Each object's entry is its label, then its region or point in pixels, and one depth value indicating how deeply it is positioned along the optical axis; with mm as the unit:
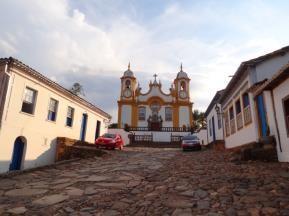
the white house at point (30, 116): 12641
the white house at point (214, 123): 19716
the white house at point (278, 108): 8258
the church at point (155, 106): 37094
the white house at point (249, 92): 11000
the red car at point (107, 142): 18312
